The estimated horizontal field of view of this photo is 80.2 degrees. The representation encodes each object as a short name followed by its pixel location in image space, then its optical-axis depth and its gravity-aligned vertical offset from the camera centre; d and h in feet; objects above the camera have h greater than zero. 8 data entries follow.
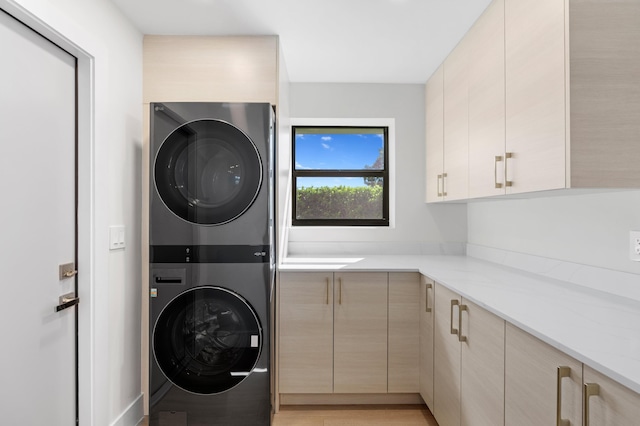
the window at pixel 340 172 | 10.67 +1.15
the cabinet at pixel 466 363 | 4.47 -2.05
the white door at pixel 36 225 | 4.44 -0.16
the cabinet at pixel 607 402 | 2.58 -1.35
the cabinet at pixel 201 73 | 7.51 +2.76
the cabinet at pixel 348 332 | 7.45 -2.34
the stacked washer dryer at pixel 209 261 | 6.59 -0.84
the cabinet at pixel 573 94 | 4.32 +1.44
